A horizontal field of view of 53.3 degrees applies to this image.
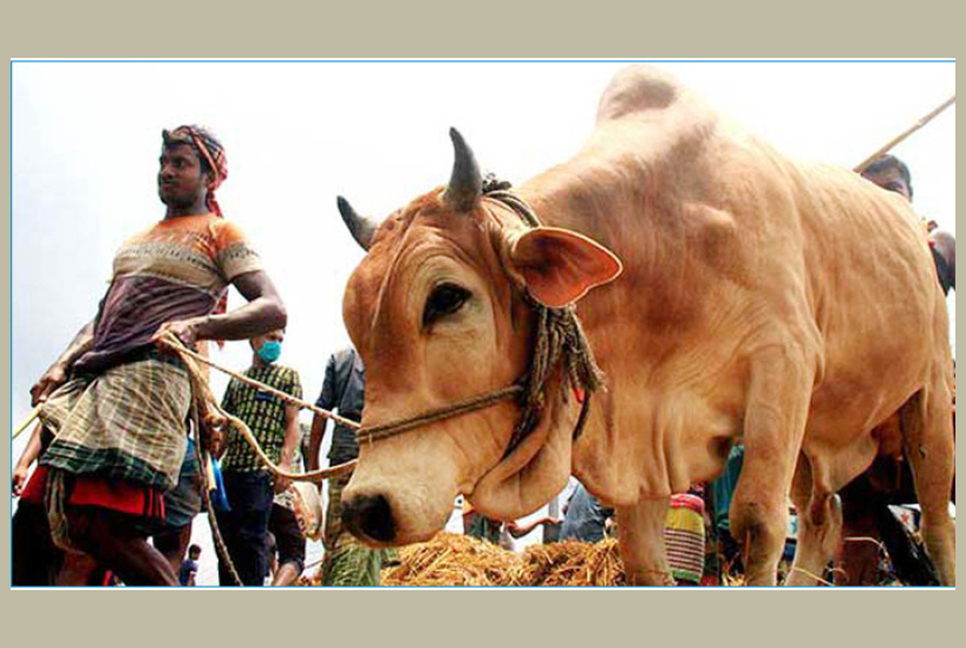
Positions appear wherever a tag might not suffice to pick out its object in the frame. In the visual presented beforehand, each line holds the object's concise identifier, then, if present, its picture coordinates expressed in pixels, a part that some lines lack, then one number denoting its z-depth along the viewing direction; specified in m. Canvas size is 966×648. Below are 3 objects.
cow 2.37
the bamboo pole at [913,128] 4.29
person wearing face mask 4.72
